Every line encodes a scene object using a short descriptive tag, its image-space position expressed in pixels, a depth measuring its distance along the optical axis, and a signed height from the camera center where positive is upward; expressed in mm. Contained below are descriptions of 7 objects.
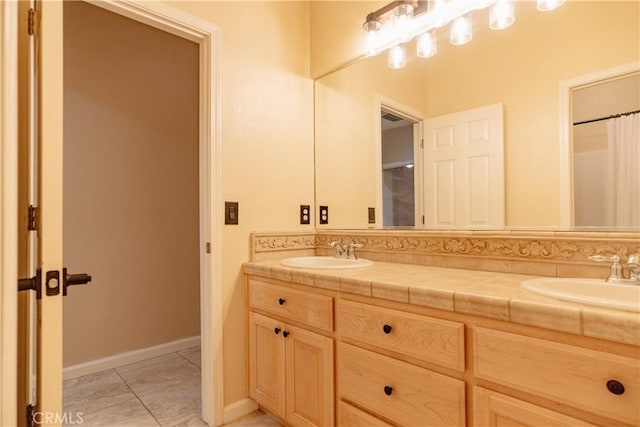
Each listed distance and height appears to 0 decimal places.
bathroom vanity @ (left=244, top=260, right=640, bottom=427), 794 -405
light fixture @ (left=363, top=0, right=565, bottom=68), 1554 +975
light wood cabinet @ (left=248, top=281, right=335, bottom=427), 1417 -646
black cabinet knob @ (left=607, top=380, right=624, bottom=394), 756 -378
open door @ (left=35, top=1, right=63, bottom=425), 811 -21
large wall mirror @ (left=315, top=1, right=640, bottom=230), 1324 +581
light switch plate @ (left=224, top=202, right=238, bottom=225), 1810 +22
